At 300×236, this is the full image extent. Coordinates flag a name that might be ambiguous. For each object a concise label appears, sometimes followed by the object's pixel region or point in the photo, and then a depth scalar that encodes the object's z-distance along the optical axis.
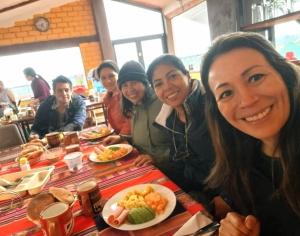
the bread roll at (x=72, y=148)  1.76
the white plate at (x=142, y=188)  0.82
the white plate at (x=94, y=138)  2.06
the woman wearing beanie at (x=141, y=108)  1.78
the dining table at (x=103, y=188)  0.84
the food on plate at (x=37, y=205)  0.91
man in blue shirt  2.73
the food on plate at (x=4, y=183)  1.31
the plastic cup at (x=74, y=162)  1.43
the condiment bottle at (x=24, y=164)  1.52
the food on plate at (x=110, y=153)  1.51
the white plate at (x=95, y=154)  1.51
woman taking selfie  0.76
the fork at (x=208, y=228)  0.74
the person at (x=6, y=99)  4.65
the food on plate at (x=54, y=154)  1.67
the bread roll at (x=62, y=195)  0.93
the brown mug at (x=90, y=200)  0.94
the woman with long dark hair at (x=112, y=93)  2.59
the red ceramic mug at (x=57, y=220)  0.78
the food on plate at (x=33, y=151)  1.69
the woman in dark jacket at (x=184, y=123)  1.34
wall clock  5.72
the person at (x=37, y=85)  4.86
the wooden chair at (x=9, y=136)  2.55
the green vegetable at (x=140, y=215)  0.84
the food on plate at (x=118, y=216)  0.84
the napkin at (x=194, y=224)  0.75
